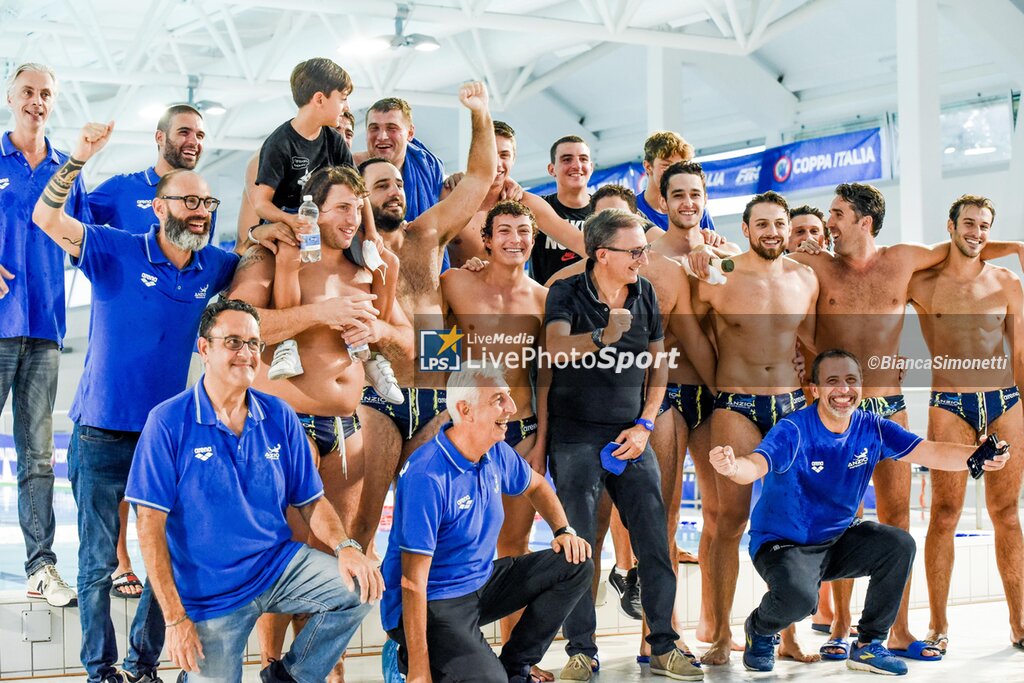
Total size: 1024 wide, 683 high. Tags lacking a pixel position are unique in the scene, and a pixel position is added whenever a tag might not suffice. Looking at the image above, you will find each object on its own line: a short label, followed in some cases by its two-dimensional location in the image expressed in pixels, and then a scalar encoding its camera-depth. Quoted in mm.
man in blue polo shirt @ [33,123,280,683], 4246
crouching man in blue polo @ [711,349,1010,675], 5086
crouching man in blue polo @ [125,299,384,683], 3689
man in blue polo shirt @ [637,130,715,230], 6012
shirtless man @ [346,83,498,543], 4773
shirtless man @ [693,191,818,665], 5387
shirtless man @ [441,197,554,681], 5000
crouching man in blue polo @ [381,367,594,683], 4102
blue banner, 15500
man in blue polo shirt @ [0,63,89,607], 4688
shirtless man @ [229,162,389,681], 4277
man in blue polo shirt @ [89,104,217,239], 4961
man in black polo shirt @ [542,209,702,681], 4832
